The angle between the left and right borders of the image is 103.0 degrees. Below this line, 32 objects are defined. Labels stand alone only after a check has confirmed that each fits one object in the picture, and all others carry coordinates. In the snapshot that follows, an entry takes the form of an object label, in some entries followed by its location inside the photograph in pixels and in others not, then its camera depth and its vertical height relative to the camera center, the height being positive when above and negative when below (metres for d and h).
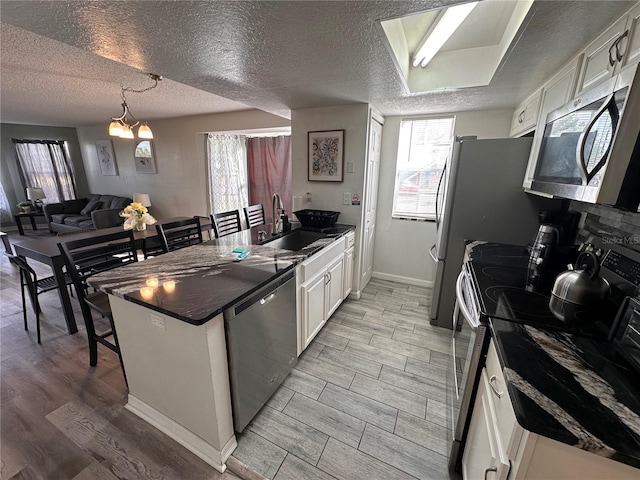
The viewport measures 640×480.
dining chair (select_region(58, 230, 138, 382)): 1.77 -0.71
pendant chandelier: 2.82 +0.44
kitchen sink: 2.43 -0.66
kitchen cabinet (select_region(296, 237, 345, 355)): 1.92 -0.96
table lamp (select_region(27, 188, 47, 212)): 6.00 -0.69
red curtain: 4.46 +0.04
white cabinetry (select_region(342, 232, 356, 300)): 2.72 -0.96
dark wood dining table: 2.19 -0.77
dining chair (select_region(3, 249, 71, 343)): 2.17 -1.07
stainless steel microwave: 0.81 +0.11
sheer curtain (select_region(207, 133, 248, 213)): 4.62 -0.01
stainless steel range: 1.06 -0.59
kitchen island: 1.21 -0.83
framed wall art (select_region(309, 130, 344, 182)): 2.74 +0.18
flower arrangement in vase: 3.04 -0.57
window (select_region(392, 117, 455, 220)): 3.08 +0.13
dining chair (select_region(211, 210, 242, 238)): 2.66 -0.57
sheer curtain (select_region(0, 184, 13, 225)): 6.08 -1.04
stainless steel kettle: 1.03 -0.44
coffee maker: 1.53 -0.48
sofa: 5.45 -0.98
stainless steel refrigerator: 2.05 -0.20
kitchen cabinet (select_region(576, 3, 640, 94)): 0.98 +0.53
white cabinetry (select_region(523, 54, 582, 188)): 1.40 +0.49
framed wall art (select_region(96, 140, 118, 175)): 5.90 +0.24
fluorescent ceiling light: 1.41 +0.88
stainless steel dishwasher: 1.32 -0.99
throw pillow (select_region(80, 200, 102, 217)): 5.86 -0.89
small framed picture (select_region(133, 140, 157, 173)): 5.20 +0.23
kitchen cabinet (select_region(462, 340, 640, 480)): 0.64 -0.75
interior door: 2.84 -0.30
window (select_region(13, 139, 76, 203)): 6.11 -0.03
